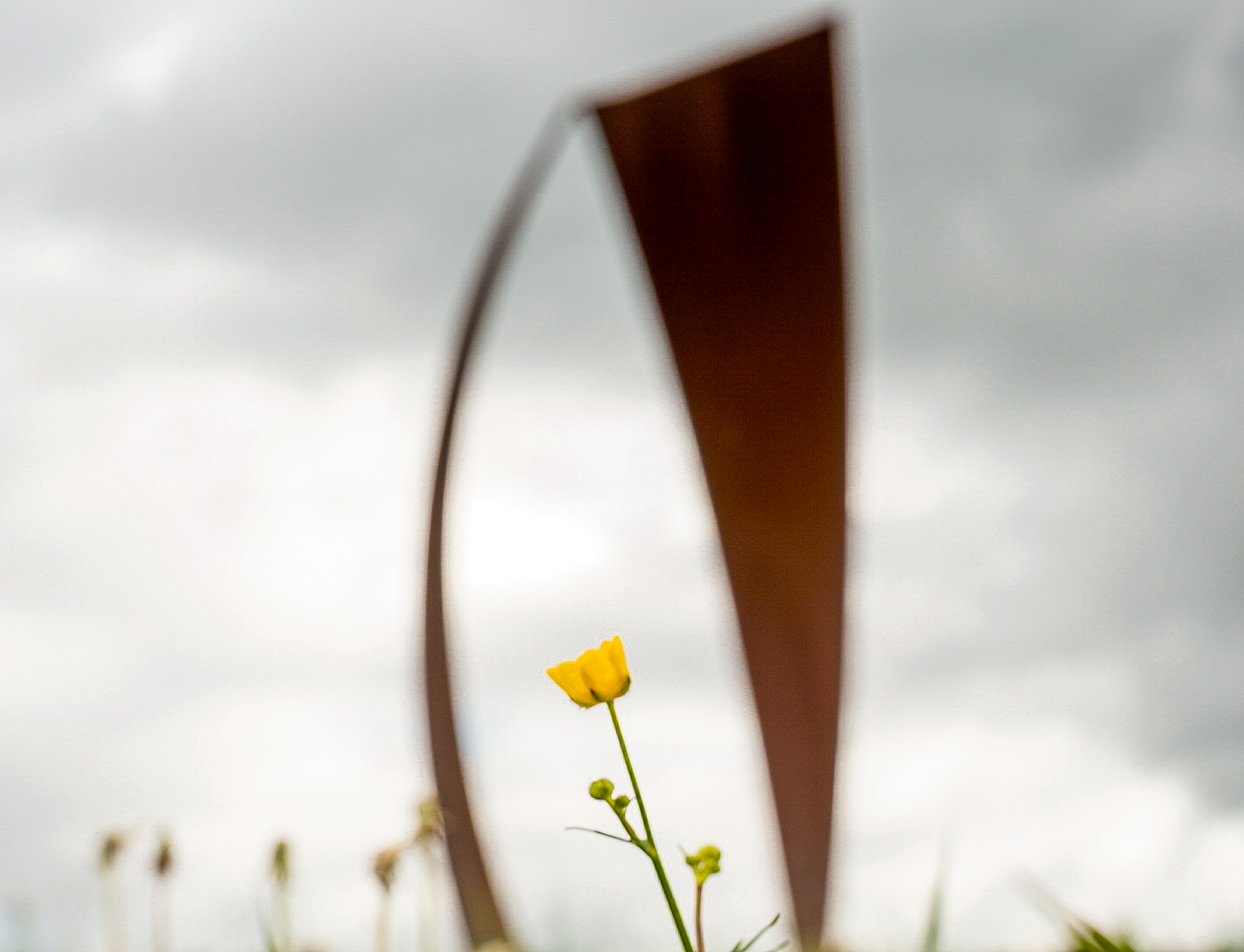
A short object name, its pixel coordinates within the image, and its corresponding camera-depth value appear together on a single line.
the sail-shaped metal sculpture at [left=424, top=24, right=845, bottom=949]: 5.73
